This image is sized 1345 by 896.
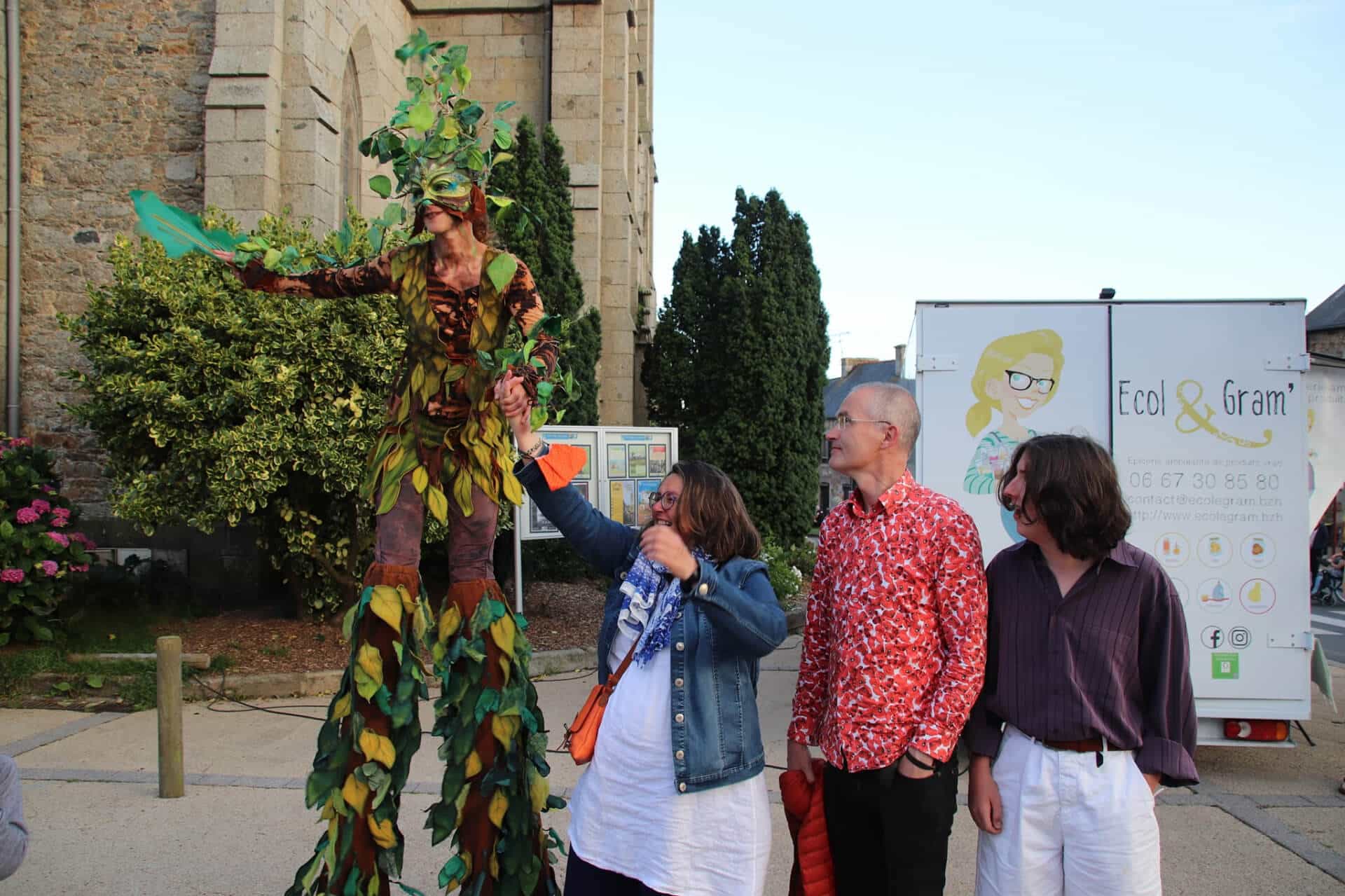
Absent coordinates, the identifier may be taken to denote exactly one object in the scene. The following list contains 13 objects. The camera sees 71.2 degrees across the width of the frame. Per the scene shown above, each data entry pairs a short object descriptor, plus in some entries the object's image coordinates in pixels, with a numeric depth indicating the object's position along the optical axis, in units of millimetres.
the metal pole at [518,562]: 7340
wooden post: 4703
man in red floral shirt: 2385
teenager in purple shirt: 2262
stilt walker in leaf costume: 2828
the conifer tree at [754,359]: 12836
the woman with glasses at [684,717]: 2395
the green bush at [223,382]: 6762
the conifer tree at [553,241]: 10656
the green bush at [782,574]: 11297
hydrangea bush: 7043
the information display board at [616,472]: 7883
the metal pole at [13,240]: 9414
